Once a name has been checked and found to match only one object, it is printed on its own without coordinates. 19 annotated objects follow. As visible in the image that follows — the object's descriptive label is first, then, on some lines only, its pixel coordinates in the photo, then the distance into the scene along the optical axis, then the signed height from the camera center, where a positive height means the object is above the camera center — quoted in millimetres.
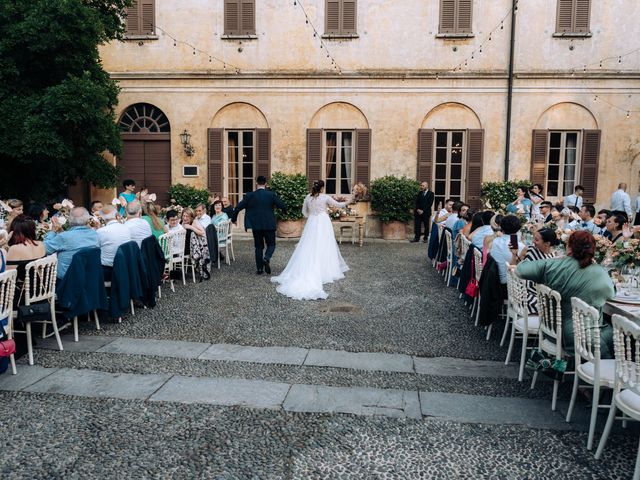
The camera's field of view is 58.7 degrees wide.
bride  8195 -1181
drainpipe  13734 +2243
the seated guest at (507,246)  5659 -644
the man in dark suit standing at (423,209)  13648 -677
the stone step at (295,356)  5094 -1662
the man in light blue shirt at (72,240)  5906 -664
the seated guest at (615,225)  7283 -533
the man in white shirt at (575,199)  12112 -359
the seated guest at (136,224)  7070 -578
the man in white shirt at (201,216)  9492 -634
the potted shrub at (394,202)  13812 -515
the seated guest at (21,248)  5344 -691
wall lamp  14609 +949
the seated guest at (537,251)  4945 -621
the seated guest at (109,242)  6516 -738
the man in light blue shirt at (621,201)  13066 -404
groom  9375 -624
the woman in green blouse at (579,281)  4023 -705
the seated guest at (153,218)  8500 -597
